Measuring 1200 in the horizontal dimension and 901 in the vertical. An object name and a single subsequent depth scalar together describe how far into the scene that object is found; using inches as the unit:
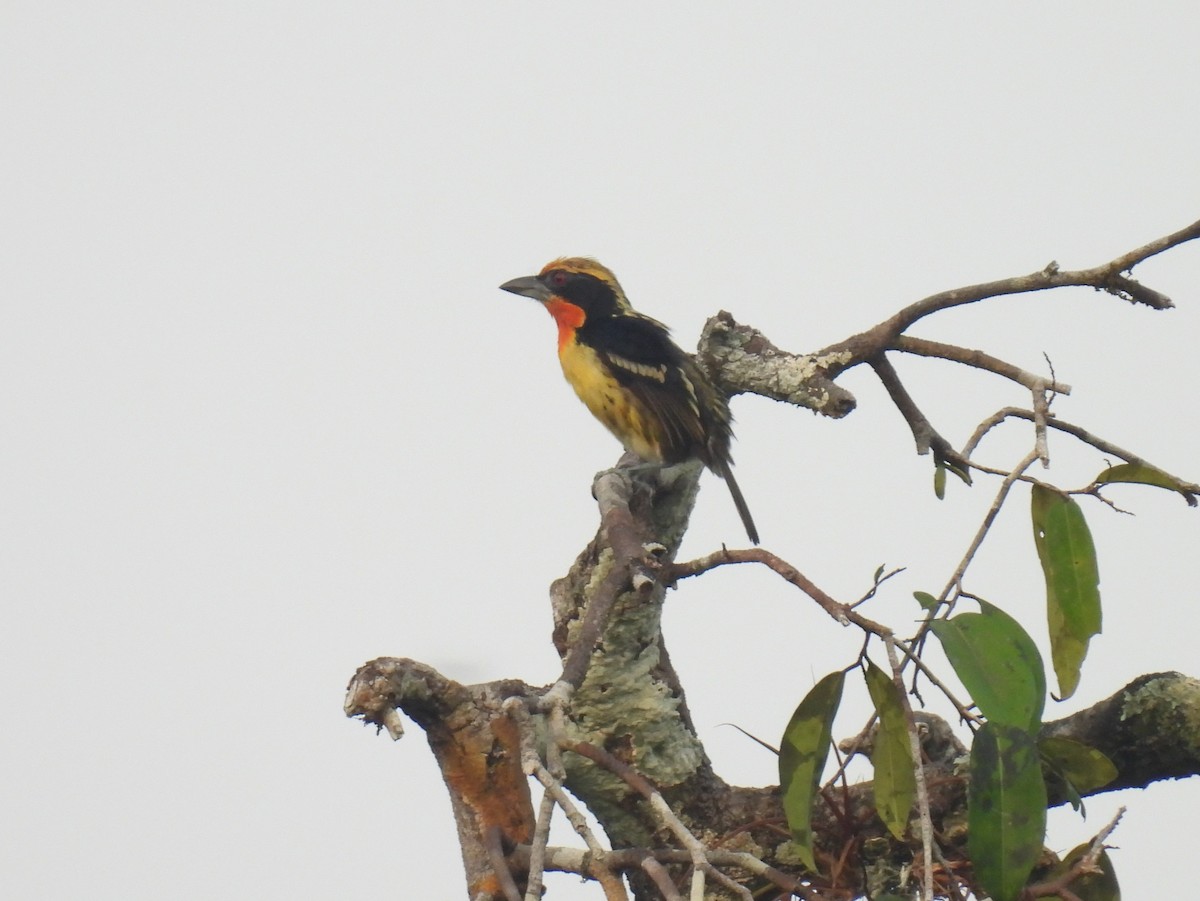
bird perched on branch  333.9
